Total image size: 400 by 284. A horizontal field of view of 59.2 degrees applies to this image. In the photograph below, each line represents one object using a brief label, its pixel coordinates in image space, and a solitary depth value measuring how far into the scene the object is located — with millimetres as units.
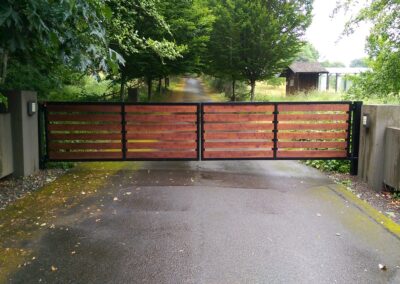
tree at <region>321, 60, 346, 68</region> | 100938
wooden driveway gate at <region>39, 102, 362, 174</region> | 7098
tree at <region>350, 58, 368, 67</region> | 107200
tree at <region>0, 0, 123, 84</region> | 3361
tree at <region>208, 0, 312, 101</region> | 18438
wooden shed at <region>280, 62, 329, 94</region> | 34016
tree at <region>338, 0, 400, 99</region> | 9812
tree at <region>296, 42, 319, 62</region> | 98506
